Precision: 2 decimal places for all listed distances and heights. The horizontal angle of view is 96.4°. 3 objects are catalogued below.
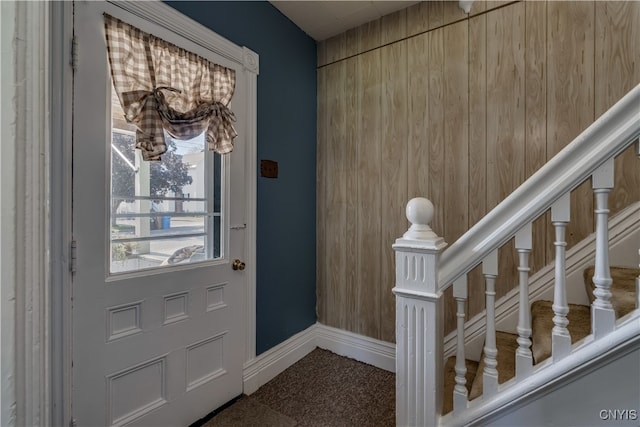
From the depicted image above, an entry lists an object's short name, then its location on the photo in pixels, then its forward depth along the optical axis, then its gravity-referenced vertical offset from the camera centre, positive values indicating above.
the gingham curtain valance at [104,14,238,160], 1.25 +0.58
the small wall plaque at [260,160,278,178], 1.91 +0.29
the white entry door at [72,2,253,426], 1.16 -0.26
